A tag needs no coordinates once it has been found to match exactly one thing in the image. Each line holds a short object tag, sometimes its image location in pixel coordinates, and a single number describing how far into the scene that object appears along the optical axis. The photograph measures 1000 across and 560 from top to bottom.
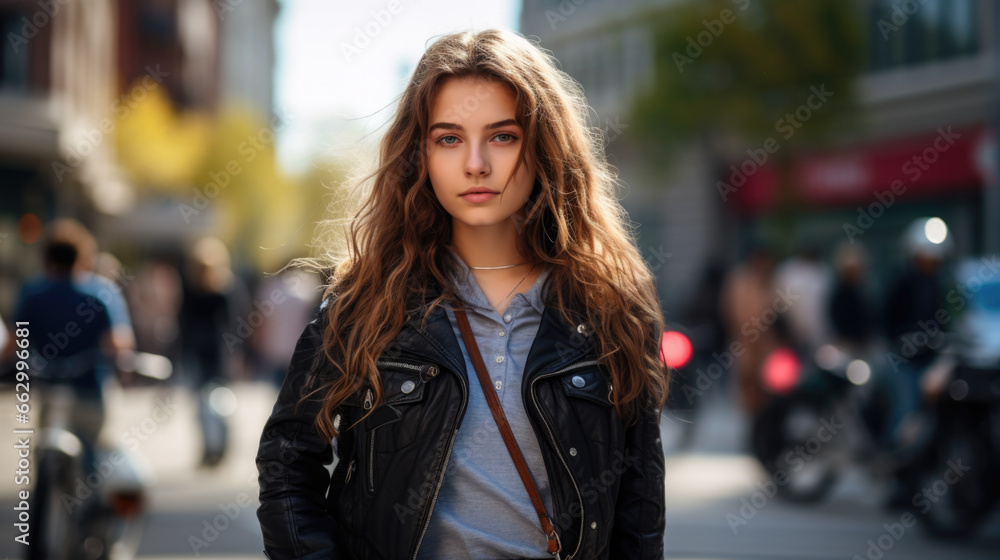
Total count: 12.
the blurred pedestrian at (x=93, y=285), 5.78
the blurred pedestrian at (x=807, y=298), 11.62
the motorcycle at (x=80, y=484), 4.91
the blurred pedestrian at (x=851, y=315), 9.56
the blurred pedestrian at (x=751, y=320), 11.77
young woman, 1.98
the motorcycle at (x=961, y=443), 6.19
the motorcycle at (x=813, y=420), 7.64
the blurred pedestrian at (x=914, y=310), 8.16
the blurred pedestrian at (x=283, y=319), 9.57
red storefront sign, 18.47
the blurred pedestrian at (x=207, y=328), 9.59
